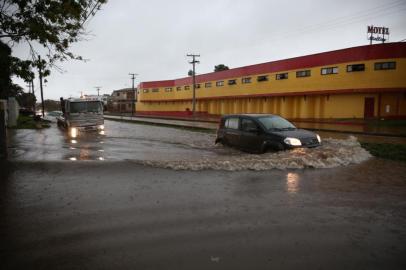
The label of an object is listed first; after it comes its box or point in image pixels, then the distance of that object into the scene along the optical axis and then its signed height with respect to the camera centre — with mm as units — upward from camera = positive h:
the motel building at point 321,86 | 31719 +2501
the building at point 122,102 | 105625 +1521
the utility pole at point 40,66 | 9609 +1141
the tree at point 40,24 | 8828 +2263
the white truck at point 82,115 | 23406 -563
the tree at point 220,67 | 97412 +11464
